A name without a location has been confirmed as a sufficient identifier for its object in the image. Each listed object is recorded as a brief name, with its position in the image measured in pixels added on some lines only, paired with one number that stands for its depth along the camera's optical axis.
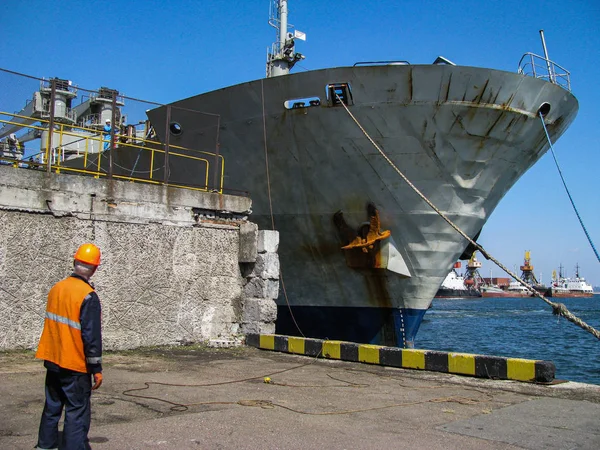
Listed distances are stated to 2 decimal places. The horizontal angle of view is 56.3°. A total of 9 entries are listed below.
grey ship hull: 11.28
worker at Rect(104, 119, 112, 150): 15.72
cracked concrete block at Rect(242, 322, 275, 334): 9.28
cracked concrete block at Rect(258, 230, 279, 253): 9.41
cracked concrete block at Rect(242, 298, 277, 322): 9.28
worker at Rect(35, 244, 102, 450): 3.31
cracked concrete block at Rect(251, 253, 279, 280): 9.36
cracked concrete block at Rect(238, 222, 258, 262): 9.40
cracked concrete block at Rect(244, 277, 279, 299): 9.34
